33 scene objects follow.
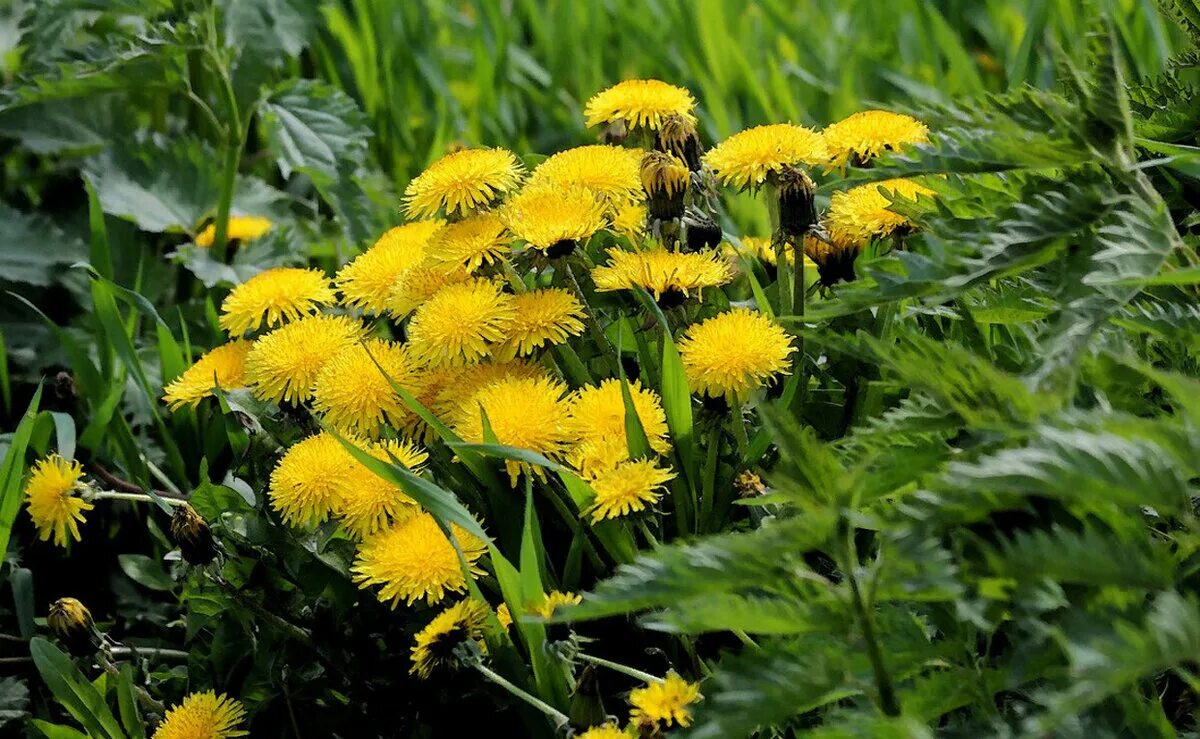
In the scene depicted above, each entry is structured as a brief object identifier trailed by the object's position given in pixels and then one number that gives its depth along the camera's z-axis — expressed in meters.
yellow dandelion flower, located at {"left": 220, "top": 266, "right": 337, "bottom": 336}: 1.64
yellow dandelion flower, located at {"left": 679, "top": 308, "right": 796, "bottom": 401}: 1.56
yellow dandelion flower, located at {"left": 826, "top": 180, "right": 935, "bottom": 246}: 1.60
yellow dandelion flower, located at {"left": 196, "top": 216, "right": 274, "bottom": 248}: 1.88
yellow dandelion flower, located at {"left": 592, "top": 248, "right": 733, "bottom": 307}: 1.58
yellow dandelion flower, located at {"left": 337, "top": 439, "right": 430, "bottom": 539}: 1.56
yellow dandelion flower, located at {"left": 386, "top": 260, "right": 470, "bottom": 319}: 1.60
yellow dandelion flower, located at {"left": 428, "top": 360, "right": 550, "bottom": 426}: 1.58
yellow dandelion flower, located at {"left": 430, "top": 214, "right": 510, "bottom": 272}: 1.58
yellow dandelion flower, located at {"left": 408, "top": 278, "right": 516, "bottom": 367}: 1.57
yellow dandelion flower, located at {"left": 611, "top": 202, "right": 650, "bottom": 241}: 1.61
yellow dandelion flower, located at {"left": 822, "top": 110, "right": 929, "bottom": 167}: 1.61
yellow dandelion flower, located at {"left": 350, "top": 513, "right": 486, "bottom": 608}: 1.54
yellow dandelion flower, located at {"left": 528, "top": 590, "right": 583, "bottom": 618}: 1.52
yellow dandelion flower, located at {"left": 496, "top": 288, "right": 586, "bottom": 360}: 1.58
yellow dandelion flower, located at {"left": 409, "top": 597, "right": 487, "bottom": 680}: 1.54
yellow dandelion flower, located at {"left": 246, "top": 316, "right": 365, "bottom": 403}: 1.60
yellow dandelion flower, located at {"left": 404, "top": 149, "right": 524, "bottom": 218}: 1.60
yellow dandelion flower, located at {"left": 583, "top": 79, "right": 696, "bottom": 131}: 1.63
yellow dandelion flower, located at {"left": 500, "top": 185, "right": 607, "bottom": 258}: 1.58
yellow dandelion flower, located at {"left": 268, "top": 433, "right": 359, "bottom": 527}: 1.56
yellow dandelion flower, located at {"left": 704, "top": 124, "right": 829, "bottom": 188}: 1.60
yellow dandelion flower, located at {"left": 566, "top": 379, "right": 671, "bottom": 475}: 1.55
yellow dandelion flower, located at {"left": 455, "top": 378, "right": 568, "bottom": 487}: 1.56
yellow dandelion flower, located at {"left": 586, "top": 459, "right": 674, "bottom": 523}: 1.53
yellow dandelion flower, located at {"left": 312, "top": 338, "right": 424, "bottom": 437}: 1.58
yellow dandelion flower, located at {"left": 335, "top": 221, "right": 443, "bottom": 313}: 1.61
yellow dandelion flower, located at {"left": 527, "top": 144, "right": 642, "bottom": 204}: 1.61
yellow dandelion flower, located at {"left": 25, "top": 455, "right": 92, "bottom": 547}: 1.61
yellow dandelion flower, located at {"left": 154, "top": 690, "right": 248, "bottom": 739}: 1.57
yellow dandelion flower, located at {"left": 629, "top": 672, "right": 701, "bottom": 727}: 1.50
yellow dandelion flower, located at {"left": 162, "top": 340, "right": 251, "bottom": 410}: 1.64
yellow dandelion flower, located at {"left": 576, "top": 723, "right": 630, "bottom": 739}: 1.49
